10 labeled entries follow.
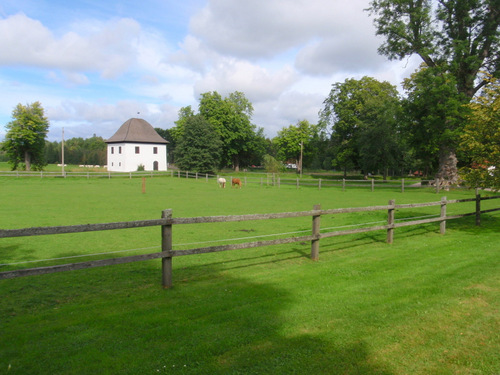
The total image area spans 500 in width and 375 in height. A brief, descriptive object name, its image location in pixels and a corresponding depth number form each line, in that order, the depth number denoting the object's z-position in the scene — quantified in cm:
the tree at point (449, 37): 2970
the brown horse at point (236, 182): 3915
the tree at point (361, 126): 5184
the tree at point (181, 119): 8227
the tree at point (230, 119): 7350
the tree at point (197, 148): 6078
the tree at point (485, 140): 1106
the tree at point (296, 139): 8625
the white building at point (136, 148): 7200
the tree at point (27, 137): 5381
